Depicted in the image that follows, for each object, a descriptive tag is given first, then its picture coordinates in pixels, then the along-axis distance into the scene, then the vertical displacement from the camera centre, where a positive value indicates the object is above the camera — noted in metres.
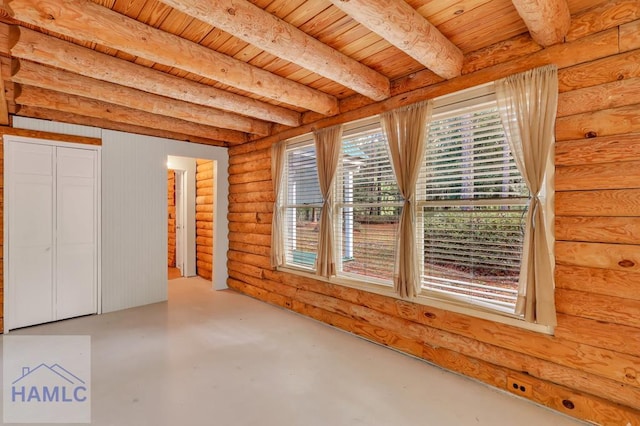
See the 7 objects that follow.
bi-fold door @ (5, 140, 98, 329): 3.51 -0.19
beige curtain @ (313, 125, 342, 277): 3.54 +0.31
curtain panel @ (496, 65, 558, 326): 2.07 +0.31
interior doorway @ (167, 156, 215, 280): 6.22 +0.02
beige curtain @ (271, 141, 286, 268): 4.28 +0.03
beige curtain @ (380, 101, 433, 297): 2.73 +0.38
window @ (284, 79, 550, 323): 2.33 +0.04
